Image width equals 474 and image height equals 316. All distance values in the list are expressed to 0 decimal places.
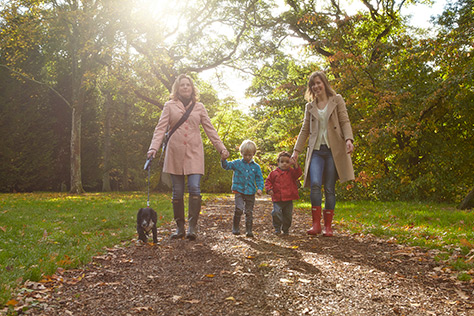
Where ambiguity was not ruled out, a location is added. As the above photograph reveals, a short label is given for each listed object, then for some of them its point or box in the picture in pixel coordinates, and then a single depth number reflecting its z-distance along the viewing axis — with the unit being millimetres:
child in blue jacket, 5719
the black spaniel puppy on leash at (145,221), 5121
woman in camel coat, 5375
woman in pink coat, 5355
